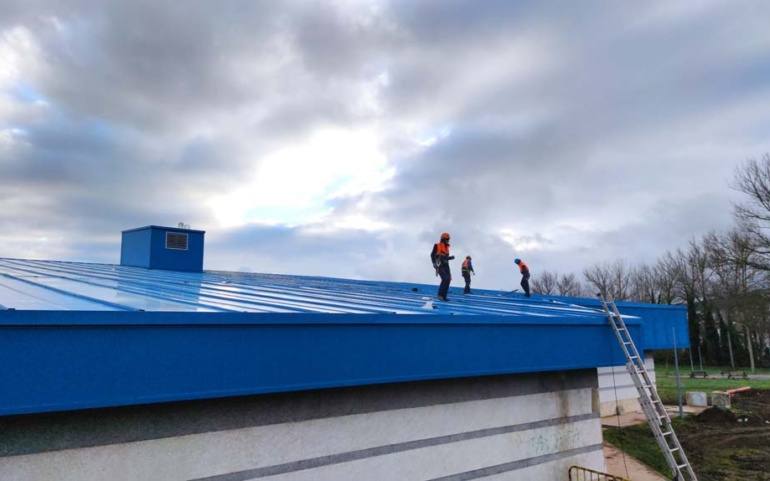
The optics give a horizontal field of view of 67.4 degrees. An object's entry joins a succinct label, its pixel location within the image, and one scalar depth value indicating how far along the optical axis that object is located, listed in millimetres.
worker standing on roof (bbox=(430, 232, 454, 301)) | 10656
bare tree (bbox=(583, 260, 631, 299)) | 63625
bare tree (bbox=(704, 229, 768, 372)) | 40094
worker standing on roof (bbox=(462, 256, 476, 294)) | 14914
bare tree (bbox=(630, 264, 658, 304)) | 60812
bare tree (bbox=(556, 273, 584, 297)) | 69750
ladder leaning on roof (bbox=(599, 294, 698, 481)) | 7375
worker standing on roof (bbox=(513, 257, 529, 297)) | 16750
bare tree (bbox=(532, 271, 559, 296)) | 70312
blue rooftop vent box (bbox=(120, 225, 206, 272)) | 16234
